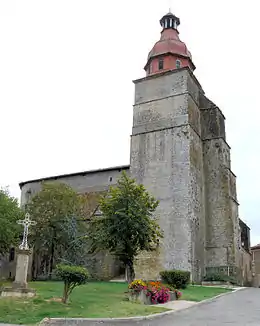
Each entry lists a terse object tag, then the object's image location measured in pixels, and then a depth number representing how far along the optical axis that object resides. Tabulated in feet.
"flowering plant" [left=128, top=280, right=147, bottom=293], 51.83
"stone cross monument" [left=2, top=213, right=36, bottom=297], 52.44
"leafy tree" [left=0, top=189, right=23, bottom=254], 96.94
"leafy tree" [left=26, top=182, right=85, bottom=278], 108.99
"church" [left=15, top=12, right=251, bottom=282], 104.53
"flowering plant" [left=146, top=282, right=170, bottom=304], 51.65
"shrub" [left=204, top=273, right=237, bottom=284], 102.27
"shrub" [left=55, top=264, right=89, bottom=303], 45.11
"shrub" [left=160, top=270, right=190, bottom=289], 77.25
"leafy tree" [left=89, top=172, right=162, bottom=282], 73.56
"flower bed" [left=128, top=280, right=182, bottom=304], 51.29
